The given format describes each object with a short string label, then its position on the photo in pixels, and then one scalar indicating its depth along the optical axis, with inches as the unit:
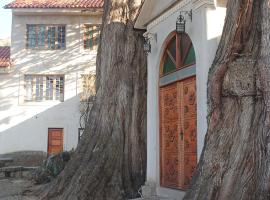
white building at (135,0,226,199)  323.9
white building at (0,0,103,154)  936.9
